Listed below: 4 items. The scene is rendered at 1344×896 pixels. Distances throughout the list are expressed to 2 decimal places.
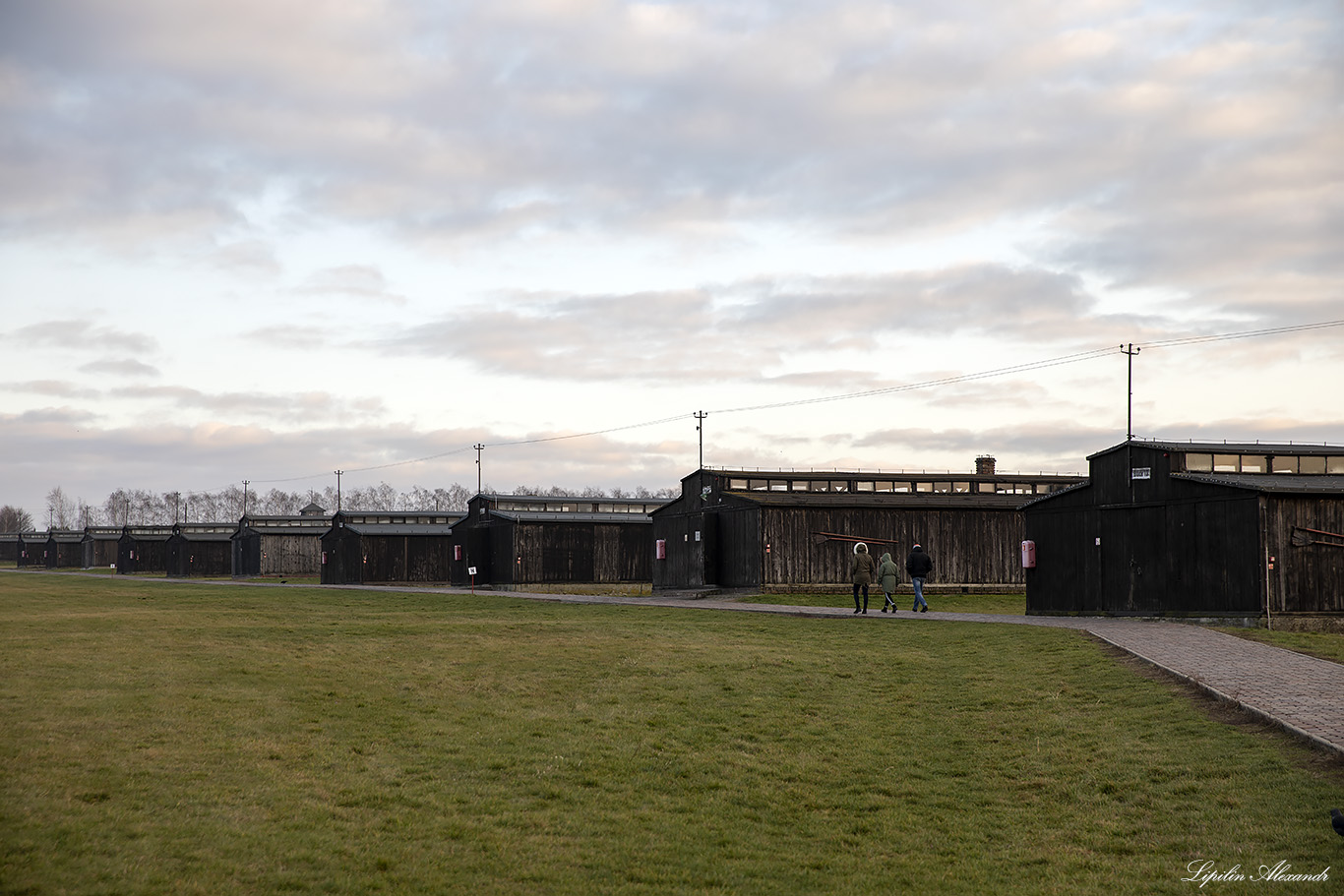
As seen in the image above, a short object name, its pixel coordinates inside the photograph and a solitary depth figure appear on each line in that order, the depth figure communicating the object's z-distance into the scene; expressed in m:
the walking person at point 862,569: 34.72
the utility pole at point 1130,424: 33.41
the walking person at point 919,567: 34.97
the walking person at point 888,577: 35.59
